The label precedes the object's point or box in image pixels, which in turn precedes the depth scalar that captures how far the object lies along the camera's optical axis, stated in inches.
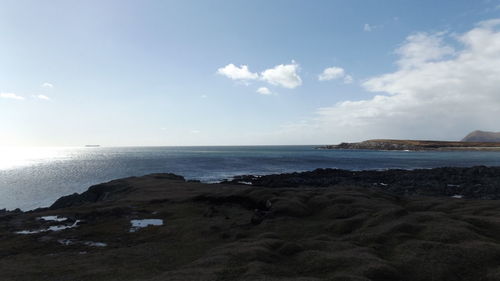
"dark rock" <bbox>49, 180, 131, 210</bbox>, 1473.2
